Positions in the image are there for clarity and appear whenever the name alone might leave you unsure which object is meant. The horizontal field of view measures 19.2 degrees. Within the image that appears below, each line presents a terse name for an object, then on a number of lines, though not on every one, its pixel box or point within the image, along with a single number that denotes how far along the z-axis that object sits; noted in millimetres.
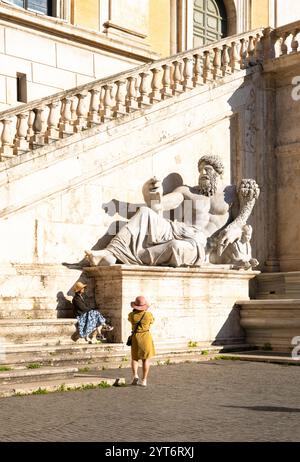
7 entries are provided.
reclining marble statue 13656
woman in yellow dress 10094
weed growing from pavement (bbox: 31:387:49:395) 9297
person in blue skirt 12609
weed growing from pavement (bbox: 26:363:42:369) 10820
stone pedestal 12938
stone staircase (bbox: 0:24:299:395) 11836
